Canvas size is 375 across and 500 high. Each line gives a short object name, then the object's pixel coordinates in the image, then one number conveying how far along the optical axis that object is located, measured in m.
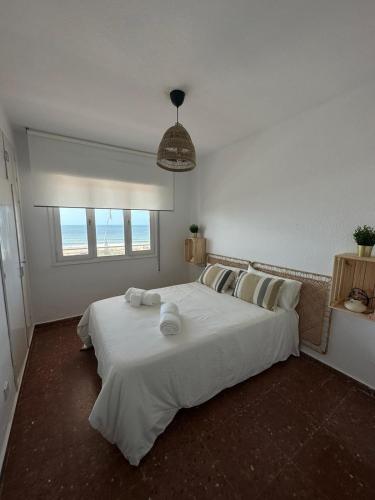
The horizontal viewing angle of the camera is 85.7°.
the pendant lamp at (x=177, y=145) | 1.62
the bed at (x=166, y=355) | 1.23
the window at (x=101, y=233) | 2.87
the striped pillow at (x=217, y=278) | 2.63
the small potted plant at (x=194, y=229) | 3.56
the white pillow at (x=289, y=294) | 2.12
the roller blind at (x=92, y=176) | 2.56
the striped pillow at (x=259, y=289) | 2.10
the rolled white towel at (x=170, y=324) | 1.59
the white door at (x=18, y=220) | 2.04
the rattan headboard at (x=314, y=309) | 2.04
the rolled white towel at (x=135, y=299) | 2.10
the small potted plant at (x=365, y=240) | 1.58
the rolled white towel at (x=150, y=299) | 2.13
